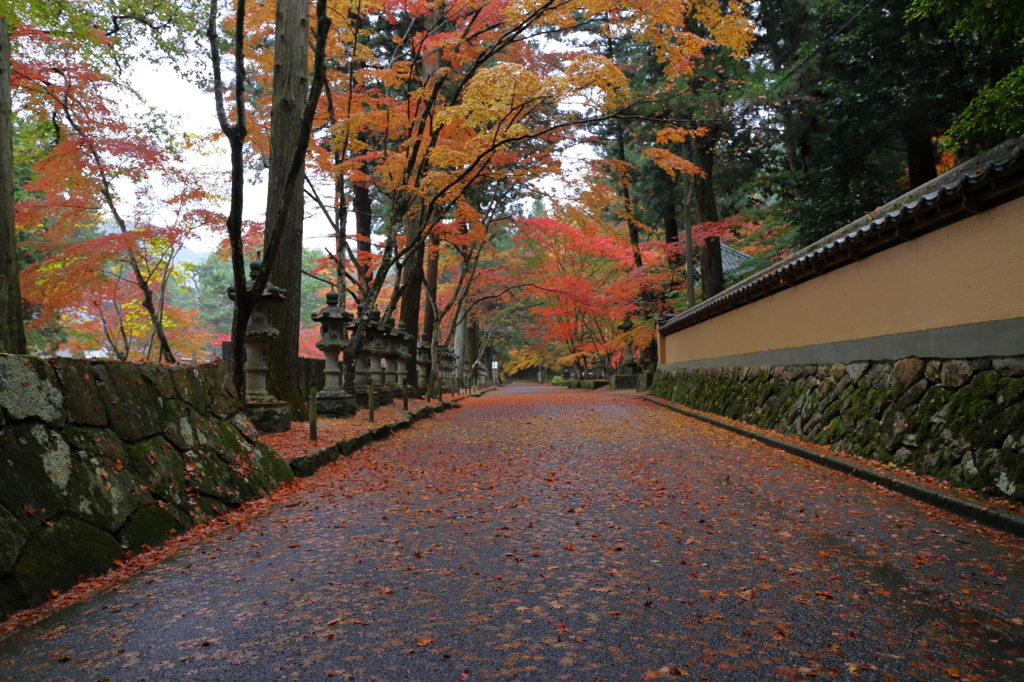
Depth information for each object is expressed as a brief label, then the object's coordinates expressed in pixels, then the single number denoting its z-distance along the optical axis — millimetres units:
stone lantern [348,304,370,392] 16453
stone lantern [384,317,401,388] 17984
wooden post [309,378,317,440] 8815
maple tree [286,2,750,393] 11406
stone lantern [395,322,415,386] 19047
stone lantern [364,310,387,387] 16725
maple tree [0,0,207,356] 8406
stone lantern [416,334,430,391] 23562
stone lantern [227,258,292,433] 9523
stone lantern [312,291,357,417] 13500
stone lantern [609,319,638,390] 32500
